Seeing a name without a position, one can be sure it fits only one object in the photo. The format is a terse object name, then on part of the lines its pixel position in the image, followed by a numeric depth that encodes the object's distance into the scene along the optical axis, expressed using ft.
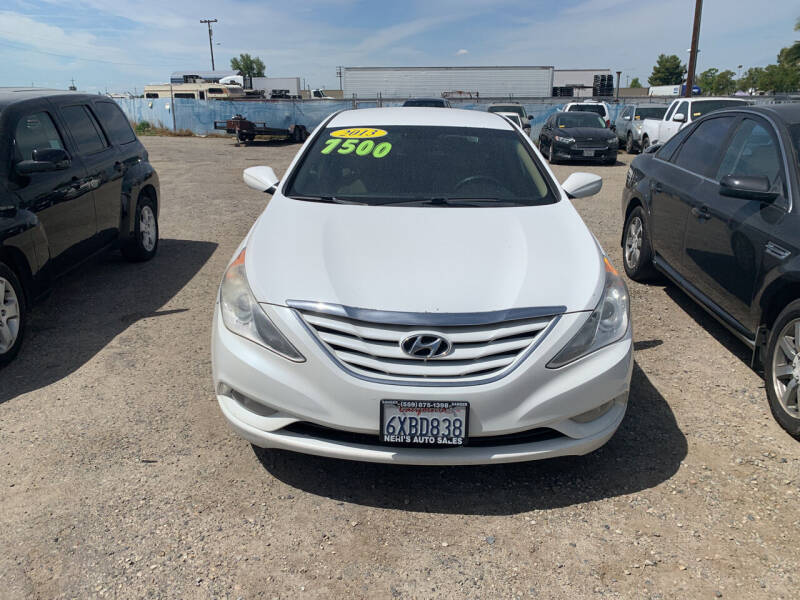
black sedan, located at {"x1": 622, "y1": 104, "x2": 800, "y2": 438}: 11.57
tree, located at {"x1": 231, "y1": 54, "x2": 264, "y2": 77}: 320.50
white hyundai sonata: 8.50
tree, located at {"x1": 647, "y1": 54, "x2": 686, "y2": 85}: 279.49
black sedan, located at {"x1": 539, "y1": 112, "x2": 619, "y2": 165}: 54.44
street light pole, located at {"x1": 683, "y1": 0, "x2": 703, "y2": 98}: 78.54
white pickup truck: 50.65
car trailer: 81.76
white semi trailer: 133.90
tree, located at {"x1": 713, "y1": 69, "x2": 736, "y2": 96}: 263.70
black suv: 14.34
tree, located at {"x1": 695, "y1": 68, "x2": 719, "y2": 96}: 271.08
